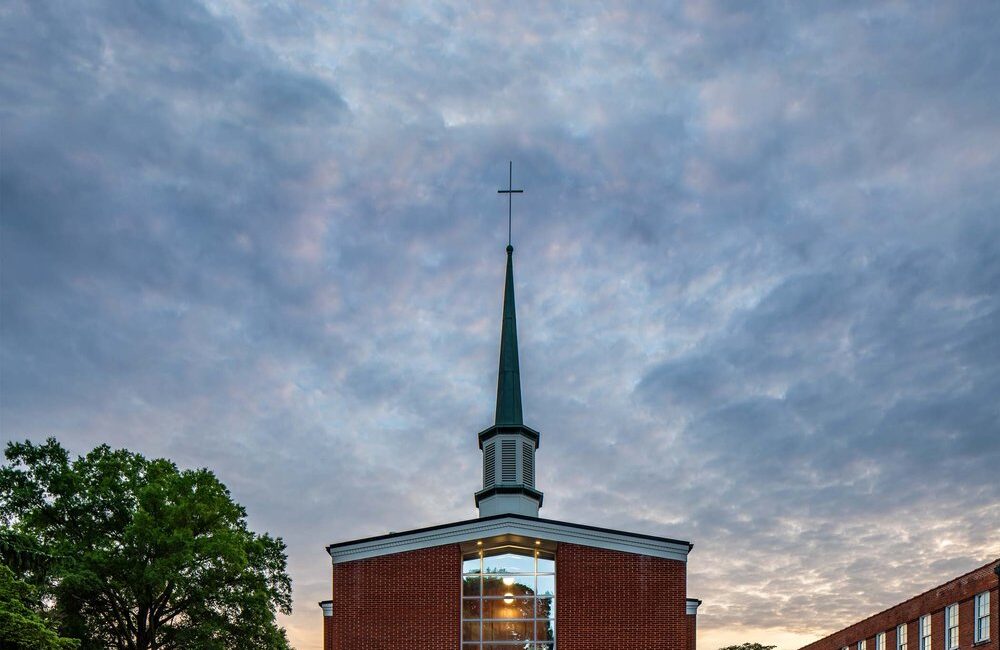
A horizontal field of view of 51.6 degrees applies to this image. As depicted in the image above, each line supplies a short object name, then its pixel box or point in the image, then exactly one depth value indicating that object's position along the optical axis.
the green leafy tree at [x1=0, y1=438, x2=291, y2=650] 36.94
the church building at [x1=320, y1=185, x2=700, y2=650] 34.09
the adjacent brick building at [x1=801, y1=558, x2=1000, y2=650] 36.31
